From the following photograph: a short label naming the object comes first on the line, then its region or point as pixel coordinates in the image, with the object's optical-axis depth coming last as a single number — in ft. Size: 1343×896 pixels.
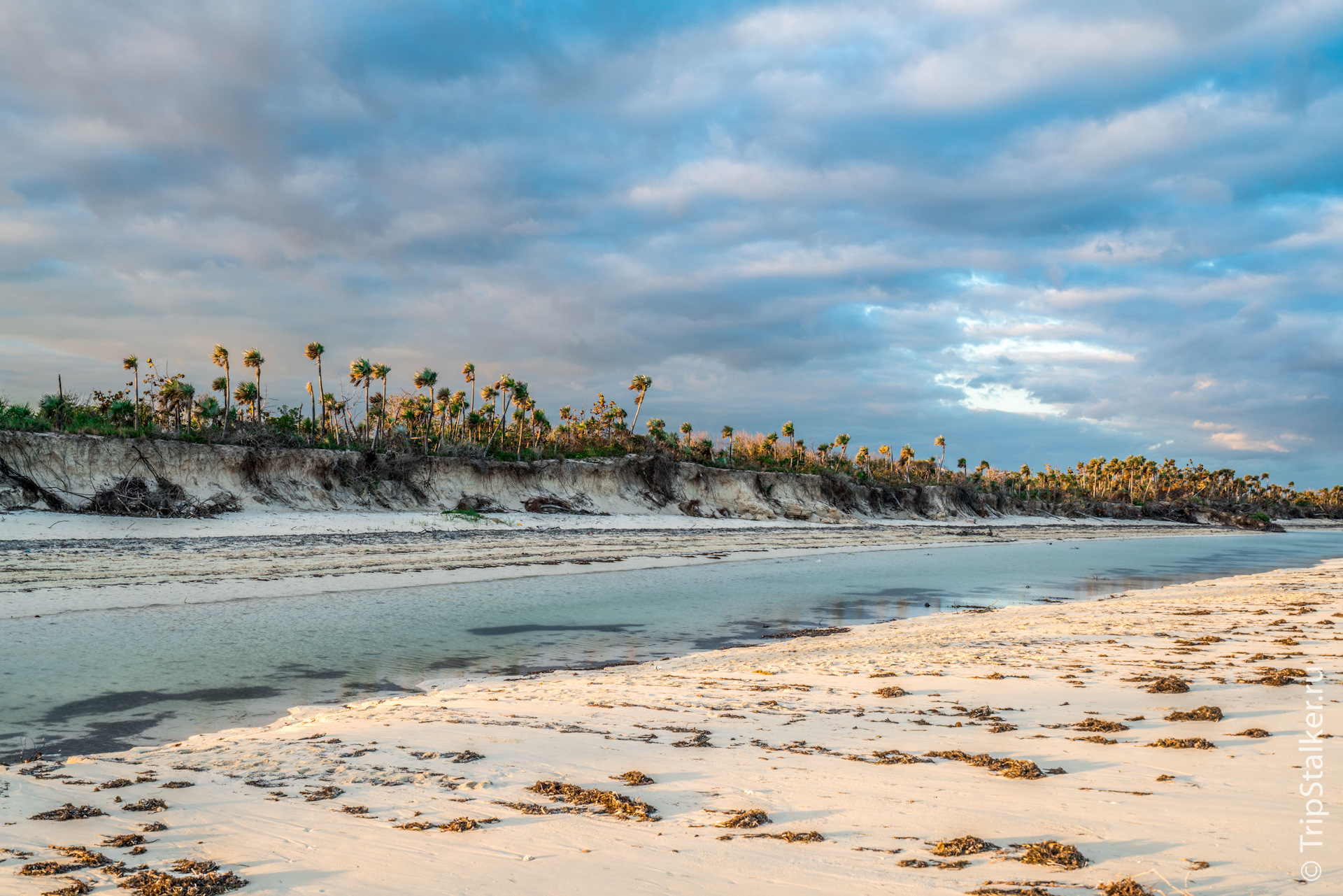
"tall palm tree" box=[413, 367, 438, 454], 155.53
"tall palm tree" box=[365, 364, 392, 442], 154.51
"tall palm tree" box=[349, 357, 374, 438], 146.00
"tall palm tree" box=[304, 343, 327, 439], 140.56
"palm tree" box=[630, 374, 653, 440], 197.36
